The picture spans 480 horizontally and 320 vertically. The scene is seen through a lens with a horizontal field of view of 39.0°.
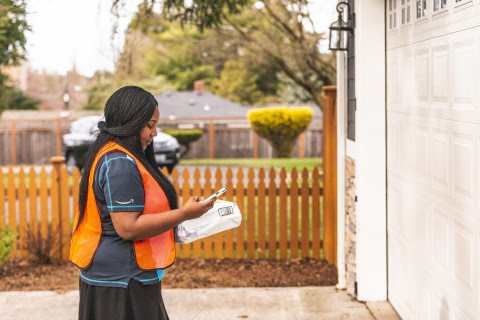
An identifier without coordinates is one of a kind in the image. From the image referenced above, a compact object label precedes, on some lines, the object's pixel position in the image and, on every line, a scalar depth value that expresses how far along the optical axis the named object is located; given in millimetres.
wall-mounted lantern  5762
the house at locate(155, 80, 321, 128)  27641
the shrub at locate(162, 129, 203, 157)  25047
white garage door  3408
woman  2756
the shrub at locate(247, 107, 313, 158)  22859
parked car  18219
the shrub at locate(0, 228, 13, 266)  6906
